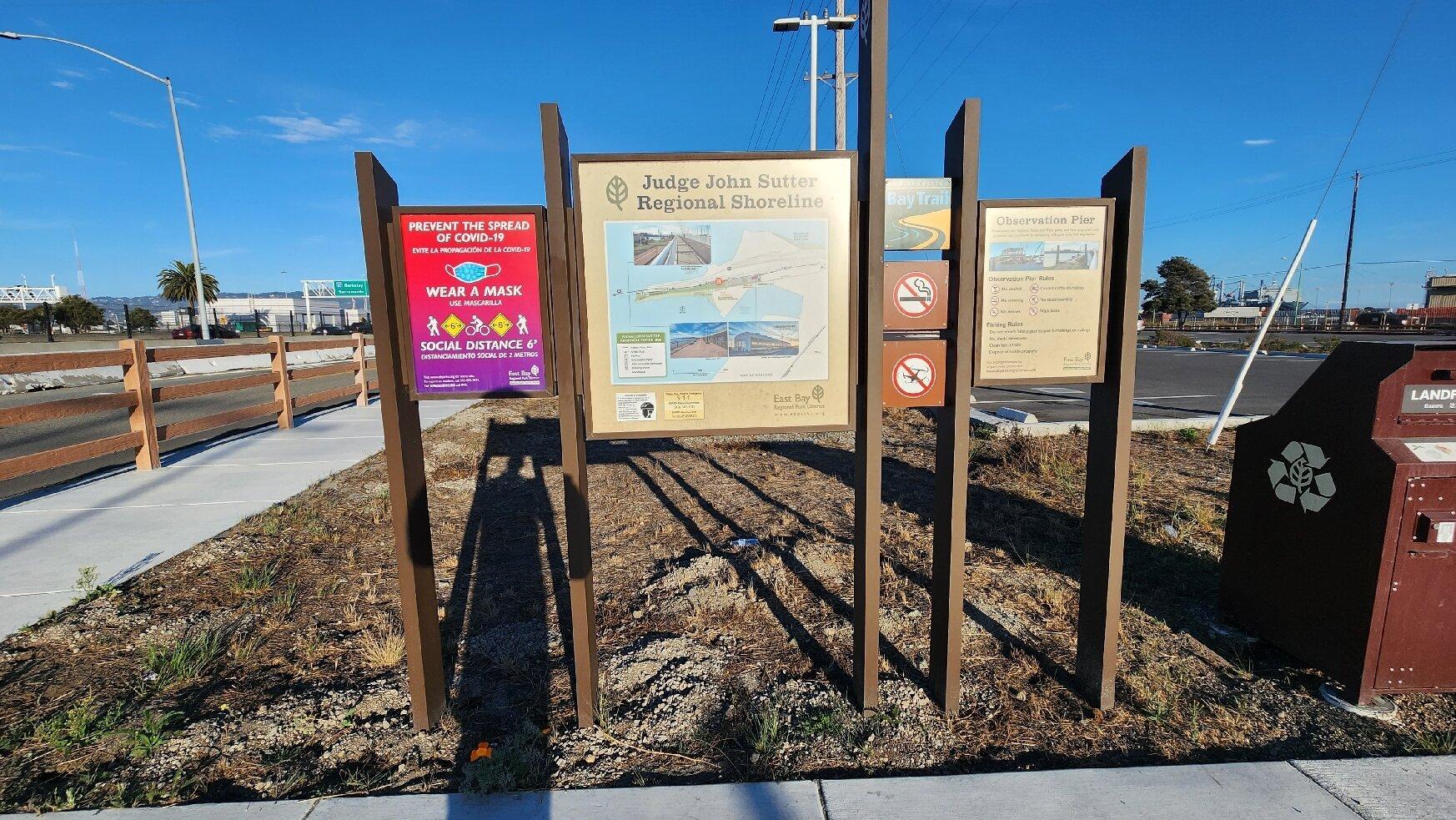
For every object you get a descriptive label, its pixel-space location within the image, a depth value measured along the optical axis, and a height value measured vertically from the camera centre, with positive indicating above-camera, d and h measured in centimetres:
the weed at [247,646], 317 -156
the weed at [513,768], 229 -160
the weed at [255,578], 391 -151
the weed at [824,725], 262 -163
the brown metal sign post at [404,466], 240 -56
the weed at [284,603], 366 -155
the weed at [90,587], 364 -143
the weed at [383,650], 318 -158
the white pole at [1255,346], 622 -33
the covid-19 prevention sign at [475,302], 248 +10
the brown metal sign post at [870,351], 244 -12
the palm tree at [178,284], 6384 +513
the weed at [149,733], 246 -154
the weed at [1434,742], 245 -165
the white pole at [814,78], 1842 +731
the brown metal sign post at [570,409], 238 -32
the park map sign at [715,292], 249 +12
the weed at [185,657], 297 -152
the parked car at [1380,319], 4670 -72
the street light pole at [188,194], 1939 +438
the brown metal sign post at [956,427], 251 -45
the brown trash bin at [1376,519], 257 -85
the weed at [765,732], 250 -161
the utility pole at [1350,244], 4098 +443
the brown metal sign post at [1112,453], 262 -58
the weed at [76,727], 250 -152
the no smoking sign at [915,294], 267 +11
